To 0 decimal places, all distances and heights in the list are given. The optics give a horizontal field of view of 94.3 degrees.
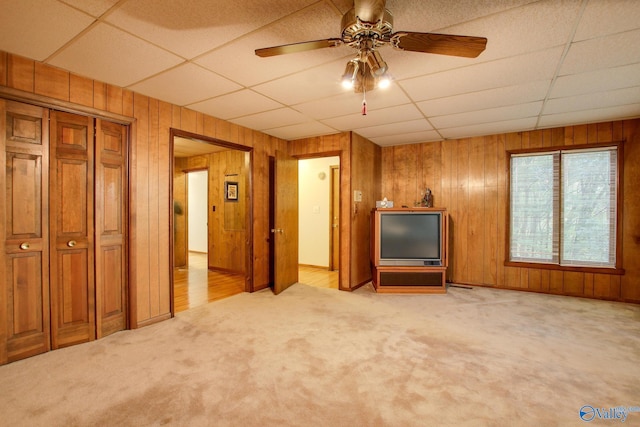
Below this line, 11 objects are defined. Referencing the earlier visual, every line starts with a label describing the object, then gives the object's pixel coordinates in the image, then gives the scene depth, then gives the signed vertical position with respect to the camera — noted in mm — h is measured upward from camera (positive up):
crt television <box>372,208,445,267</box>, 4414 -402
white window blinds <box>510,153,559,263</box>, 4344 +39
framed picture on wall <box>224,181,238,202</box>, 5730 +373
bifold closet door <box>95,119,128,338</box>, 2768 -167
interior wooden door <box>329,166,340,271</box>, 6160 -222
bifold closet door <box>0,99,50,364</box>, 2266 -179
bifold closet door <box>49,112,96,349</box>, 2527 -175
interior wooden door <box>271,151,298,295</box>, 4336 -200
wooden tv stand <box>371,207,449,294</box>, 4387 -1005
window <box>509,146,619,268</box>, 4035 +53
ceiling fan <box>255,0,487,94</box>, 1479 +931
